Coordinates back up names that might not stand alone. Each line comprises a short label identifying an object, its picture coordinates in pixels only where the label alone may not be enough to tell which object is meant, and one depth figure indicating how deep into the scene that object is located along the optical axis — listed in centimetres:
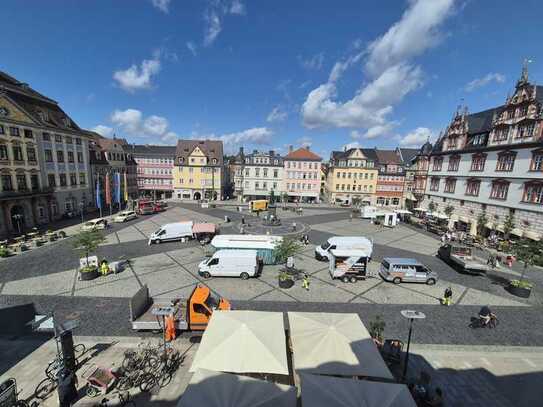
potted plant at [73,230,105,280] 1662
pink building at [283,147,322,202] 5769
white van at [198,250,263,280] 1714
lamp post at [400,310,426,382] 818
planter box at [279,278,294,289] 1593
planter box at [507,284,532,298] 1557
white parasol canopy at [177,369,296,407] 565
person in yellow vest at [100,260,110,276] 1738
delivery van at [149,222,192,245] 2527
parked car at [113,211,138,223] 3578
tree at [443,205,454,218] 3519
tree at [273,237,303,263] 1786
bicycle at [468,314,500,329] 1220
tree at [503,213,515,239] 2554
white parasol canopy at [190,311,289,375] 722
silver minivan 1703
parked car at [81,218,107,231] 3108
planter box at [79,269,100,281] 1653
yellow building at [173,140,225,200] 5778
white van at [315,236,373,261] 2050
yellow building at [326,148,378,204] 5781
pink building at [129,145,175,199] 6022
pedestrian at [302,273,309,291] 1597
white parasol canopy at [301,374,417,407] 559
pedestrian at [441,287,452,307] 1398
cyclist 1205
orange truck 1134
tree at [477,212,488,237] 2955
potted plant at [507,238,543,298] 1567
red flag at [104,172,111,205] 3440
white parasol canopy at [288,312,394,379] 721
